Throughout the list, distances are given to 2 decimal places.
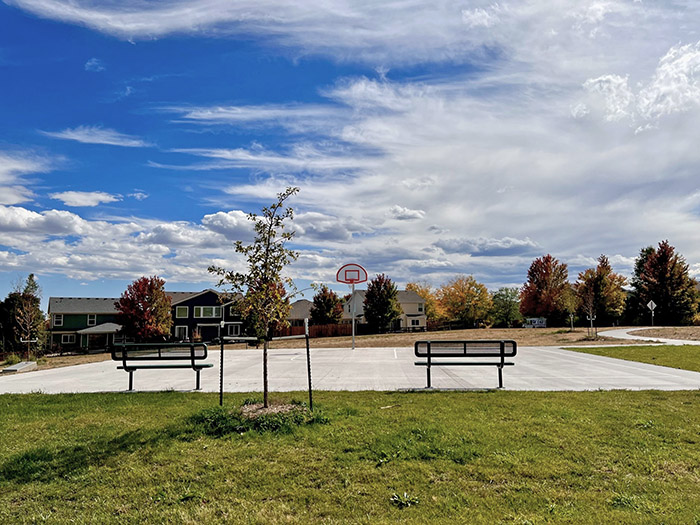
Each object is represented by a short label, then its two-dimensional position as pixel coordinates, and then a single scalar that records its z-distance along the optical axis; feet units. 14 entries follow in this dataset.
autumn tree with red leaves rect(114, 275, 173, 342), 154.30
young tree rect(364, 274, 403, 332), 188.75
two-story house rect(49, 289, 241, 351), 179.42
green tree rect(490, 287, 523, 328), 255.06
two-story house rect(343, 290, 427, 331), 248.73
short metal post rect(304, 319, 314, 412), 22.71
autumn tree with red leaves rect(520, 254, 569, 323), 215.31
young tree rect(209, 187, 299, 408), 23.70
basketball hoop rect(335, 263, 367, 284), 86.12
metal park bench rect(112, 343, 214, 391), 32.86
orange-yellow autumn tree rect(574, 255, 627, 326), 195.31
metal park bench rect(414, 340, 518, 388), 32.96
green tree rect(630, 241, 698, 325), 192.85
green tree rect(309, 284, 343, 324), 203.72
